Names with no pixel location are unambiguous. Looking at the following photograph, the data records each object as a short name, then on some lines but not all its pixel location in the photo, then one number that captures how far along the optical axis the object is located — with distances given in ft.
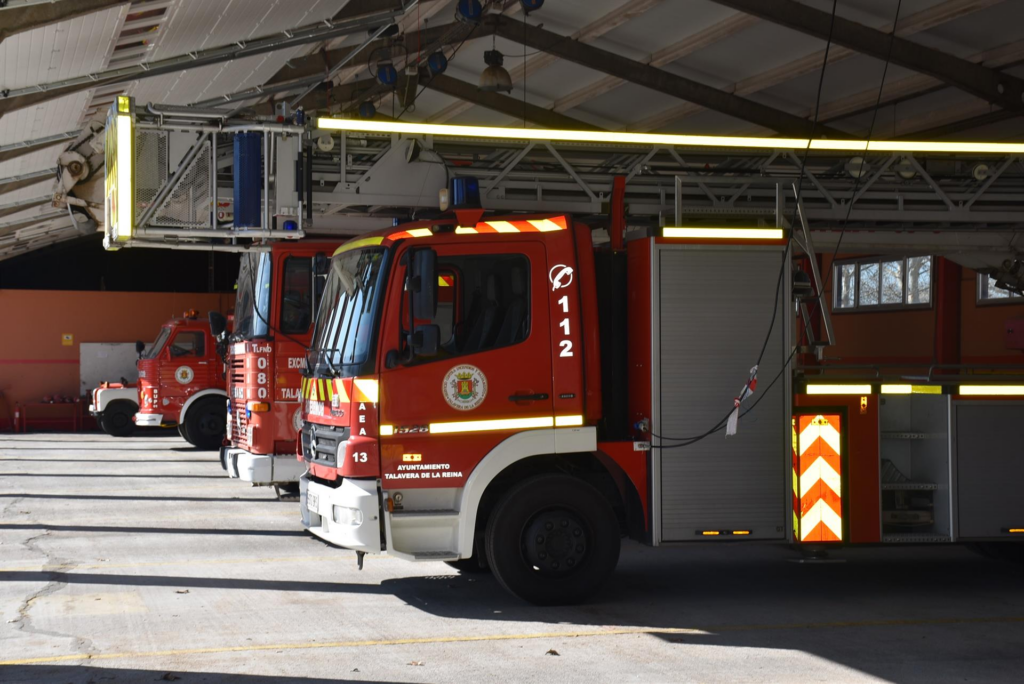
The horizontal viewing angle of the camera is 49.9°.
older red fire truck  67.10
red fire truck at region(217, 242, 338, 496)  38.27
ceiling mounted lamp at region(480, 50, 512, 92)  52.06
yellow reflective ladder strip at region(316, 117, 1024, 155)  27.94
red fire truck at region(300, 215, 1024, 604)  24.04
